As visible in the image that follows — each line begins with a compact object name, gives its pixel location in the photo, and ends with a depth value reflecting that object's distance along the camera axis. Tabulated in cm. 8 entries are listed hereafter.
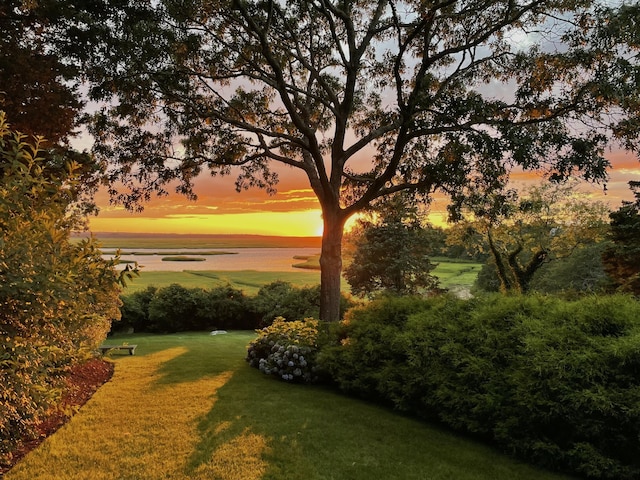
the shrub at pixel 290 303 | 1989
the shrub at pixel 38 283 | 288
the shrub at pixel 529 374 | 466
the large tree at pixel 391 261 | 2986
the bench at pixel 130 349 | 1295
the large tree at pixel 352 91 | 1062
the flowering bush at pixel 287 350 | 906
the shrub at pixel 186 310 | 2084
